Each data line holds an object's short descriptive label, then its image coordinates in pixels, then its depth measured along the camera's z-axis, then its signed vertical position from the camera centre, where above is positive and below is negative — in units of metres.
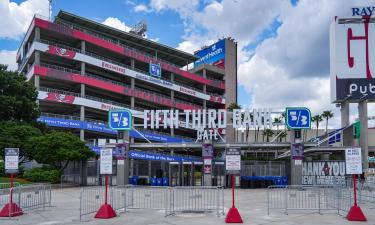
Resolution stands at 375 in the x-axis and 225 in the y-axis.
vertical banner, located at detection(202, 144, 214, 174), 34.69 -0.17
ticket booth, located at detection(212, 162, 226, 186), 37.33 -1.68
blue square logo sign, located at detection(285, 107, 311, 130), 32.88 +2.57
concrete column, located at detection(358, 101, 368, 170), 39.19 +2.27
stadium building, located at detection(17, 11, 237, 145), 62.94 +12.99
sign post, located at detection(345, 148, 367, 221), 14.94 -0.47
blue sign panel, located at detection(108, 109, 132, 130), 35.72 +2.65
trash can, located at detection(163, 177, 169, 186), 37.25 -2.50
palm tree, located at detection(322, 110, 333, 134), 92.94 +8.03
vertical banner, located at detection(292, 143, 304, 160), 32.88 +0.09
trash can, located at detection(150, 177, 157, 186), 37.31 -2.51
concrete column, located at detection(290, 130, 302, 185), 32.59 -1.54
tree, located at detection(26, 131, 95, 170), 35.91 +0.26
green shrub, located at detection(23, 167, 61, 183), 34.78 -1.92
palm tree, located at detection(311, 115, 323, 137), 94.22 +7.15
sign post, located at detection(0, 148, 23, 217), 16.25 -0.53
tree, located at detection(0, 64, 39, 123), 43.81 +5.42
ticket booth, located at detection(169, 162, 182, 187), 38.45 -2.24
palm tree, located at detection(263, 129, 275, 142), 93.90 +4.23
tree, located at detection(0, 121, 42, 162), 38.87 +1.50
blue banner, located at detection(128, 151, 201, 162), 65.96 -0.71
